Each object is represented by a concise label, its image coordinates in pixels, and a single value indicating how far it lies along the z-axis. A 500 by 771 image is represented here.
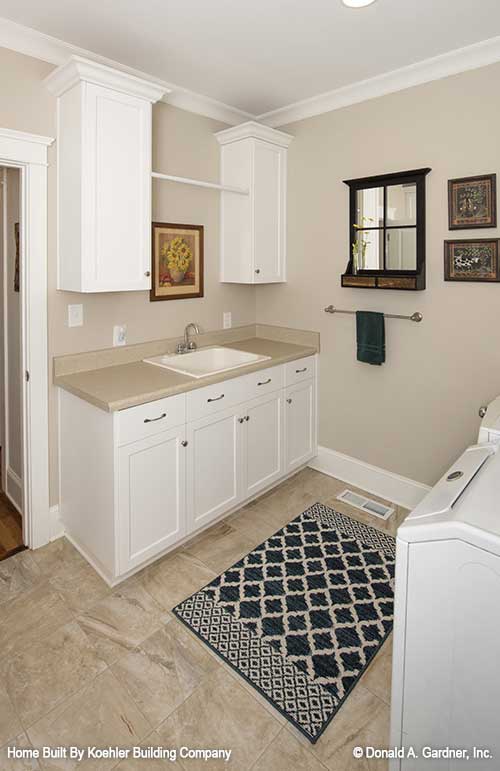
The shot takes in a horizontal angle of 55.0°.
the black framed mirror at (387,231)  2.74
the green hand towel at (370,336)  2.96
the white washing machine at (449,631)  1.10
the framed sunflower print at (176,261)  2.97
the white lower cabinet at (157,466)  2.22
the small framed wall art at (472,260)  2.49
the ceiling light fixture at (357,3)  1.96
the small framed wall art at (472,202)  2.46
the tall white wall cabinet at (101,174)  2.25
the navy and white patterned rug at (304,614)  1.80
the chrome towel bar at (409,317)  2.83
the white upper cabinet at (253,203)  3.15
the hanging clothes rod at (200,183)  2.67
